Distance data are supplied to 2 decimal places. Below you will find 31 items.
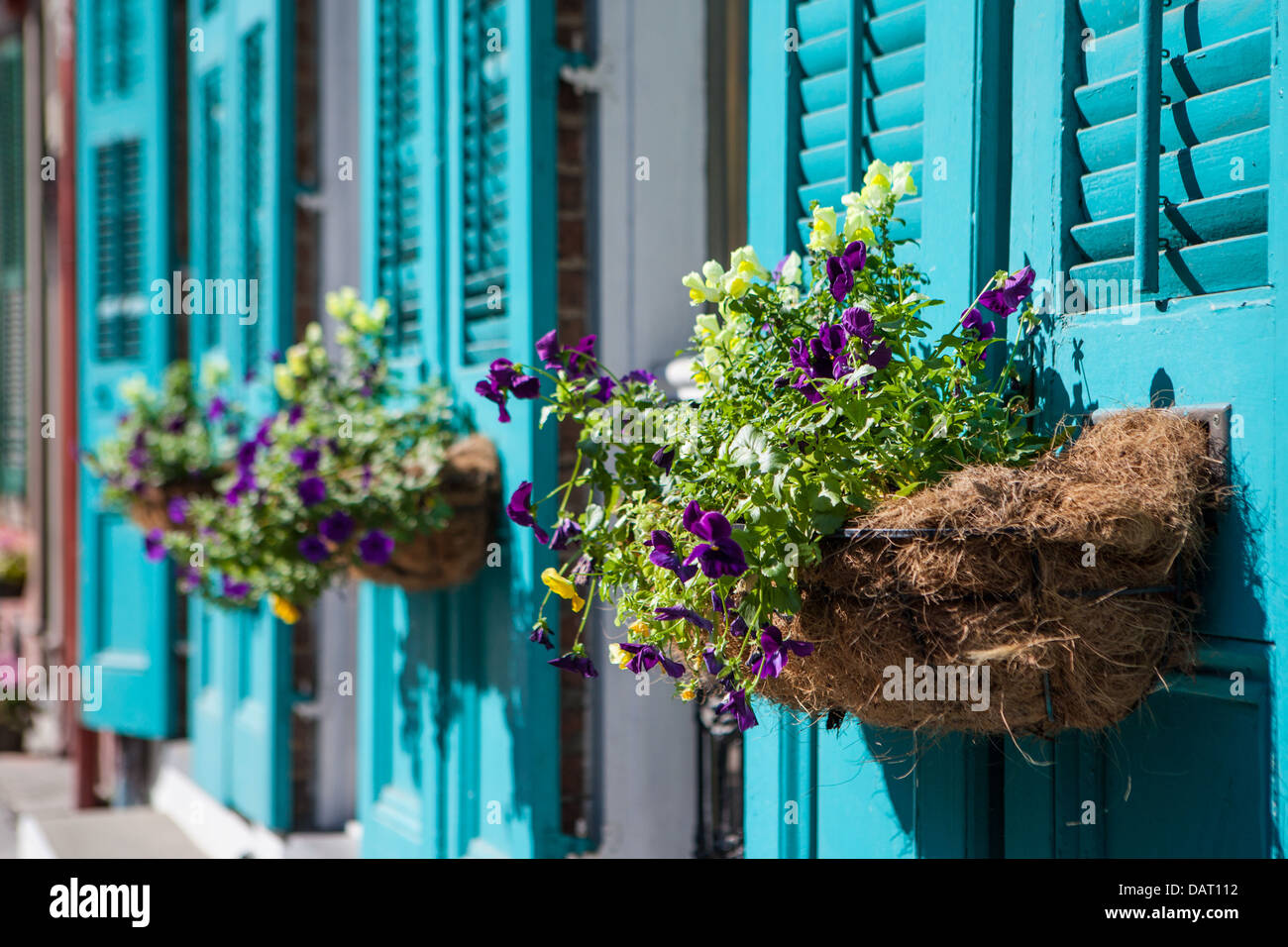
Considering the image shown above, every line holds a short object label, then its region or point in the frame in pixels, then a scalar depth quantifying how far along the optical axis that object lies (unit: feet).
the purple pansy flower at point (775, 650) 5.13
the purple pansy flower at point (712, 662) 5.51
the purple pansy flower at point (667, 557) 5.20
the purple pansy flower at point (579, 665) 5.98
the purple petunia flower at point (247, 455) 10.57
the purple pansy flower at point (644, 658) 5.59
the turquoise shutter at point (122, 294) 17.17
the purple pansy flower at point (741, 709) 5.54
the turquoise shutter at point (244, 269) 14.02
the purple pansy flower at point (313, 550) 9.52
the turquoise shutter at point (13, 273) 26.08
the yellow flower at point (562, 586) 5.92
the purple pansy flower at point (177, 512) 12.12
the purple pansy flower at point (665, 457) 5.83
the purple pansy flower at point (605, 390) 6.77
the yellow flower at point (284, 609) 10.19
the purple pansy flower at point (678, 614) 5.44
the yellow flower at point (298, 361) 11.09
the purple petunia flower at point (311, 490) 9.62
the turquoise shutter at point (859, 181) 6.22
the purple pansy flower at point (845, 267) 5.52
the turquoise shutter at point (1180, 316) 5.06
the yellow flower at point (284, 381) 10.98
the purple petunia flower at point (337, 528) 9.57
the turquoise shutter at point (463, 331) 9.63
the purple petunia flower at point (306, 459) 9.89
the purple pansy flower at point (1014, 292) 5.57
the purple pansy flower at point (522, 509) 6.35
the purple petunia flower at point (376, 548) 9.55
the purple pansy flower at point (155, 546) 12.48
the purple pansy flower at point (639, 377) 6.75
